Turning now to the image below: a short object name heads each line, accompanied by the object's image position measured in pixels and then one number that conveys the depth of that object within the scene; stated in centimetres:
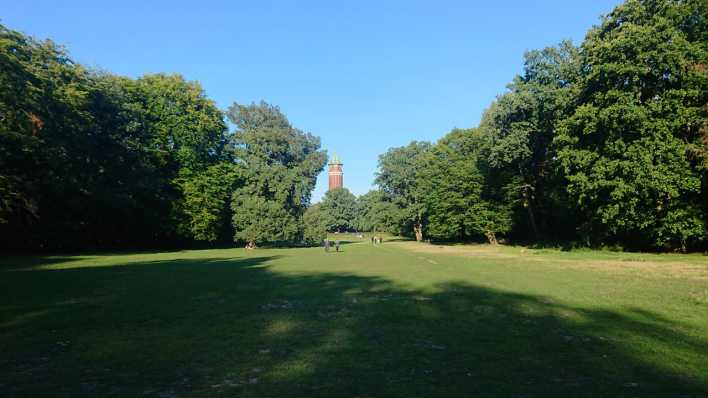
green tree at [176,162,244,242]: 5106
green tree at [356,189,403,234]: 8169
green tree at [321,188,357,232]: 15600
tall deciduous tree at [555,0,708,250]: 2800
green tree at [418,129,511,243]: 5572
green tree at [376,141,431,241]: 7738
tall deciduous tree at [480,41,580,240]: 4053
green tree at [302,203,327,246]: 5916
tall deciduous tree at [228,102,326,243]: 5338
